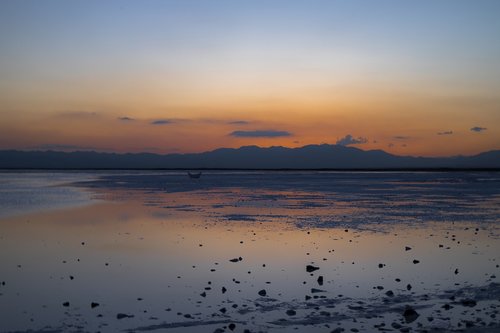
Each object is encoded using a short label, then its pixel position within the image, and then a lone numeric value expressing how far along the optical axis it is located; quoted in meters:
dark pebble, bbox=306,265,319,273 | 16.09
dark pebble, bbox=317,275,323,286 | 14.46
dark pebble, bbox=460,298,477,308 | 12.19
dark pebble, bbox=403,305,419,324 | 11.12
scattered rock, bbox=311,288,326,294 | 13.52
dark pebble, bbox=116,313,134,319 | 11.38
